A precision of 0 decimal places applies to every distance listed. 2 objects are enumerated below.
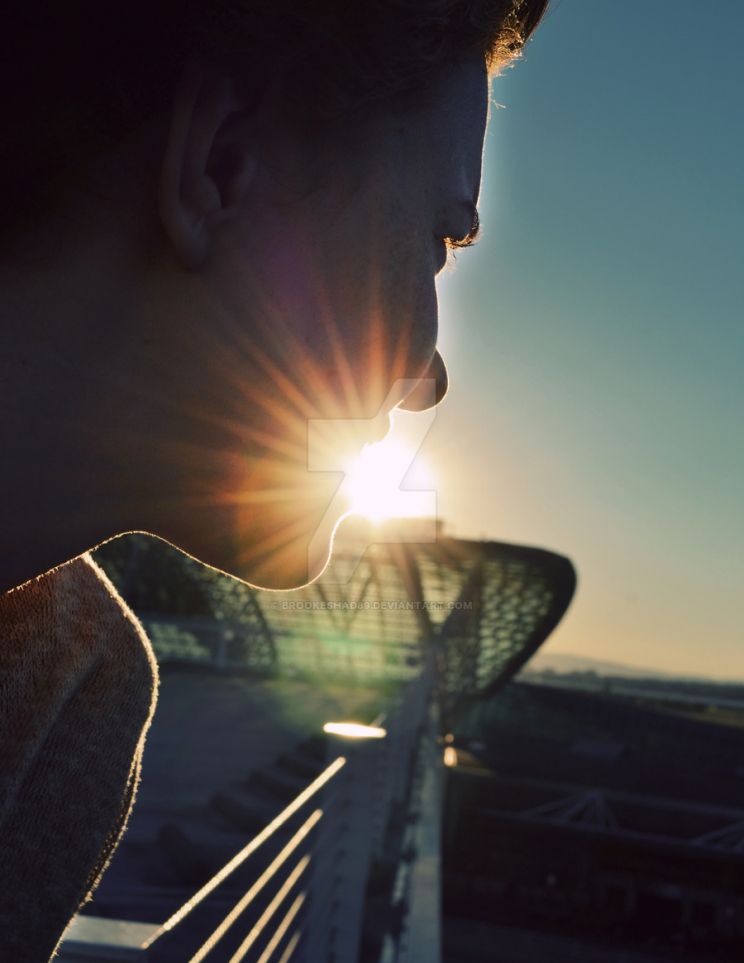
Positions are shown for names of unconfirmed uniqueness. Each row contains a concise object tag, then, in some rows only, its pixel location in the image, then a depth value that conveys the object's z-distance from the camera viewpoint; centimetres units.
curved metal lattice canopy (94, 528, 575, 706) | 3156
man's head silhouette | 58
